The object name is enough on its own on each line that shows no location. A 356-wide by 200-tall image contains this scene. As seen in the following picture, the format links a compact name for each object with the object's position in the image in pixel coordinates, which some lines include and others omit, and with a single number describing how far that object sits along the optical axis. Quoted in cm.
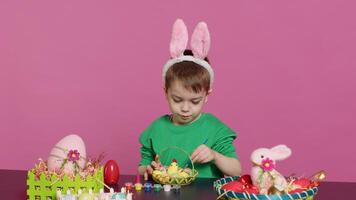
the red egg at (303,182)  189
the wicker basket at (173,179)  215
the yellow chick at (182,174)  216
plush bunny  185
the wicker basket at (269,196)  177
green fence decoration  197
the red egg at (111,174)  220
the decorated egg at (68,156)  205
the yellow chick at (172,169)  217
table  202
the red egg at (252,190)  186
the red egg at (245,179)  194
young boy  243
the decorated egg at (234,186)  187
